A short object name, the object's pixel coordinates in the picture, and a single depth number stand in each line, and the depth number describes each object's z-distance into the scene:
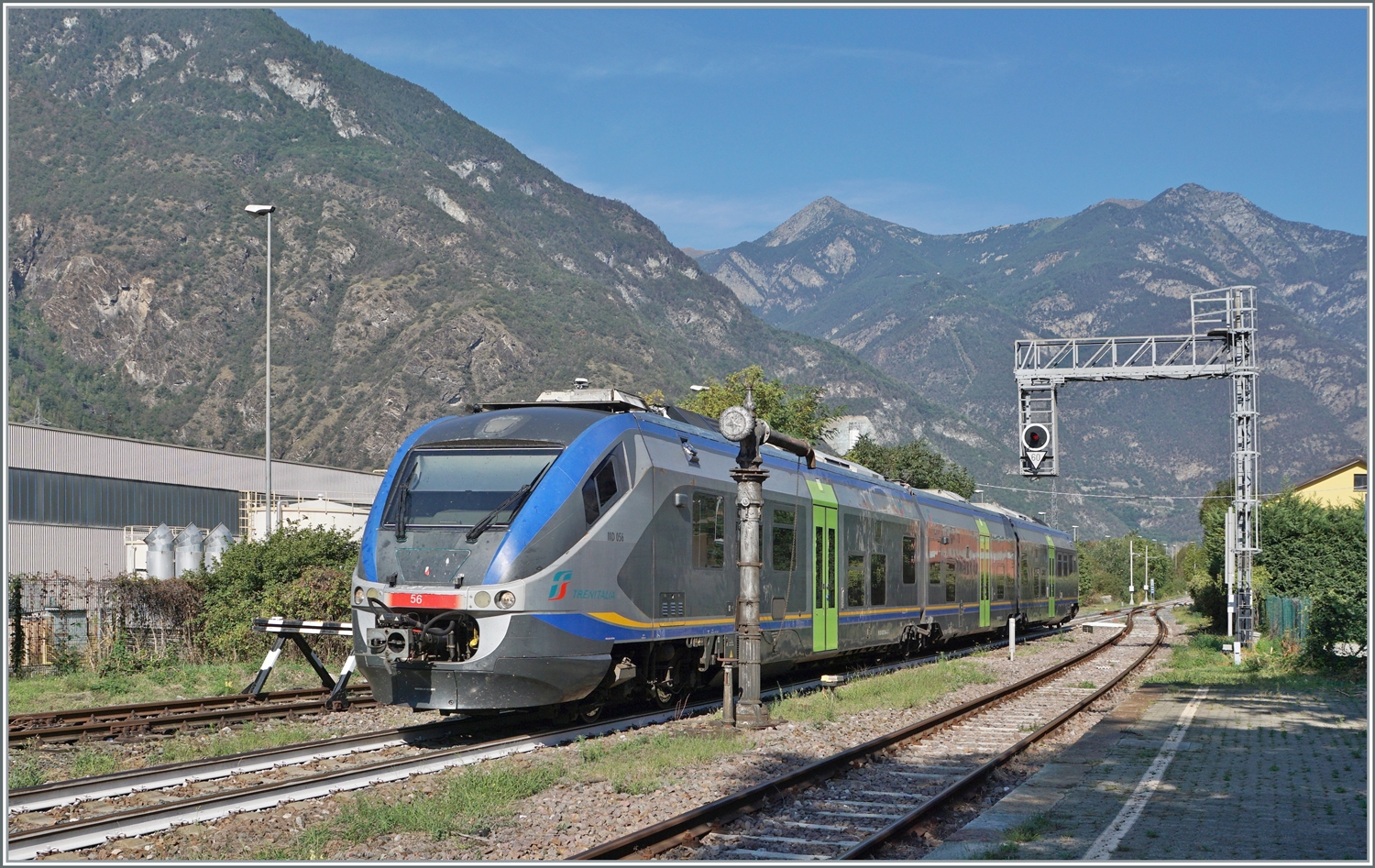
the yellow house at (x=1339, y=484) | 73.38
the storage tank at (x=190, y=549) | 43.41
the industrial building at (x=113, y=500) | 42.84
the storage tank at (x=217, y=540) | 43.91
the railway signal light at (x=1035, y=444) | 26.81
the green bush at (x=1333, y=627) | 24.42
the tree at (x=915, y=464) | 79.19
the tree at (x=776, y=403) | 55.09
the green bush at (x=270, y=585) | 24.48
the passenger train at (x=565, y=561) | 12.66
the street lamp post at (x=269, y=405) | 29.35
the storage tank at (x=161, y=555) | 41.59
